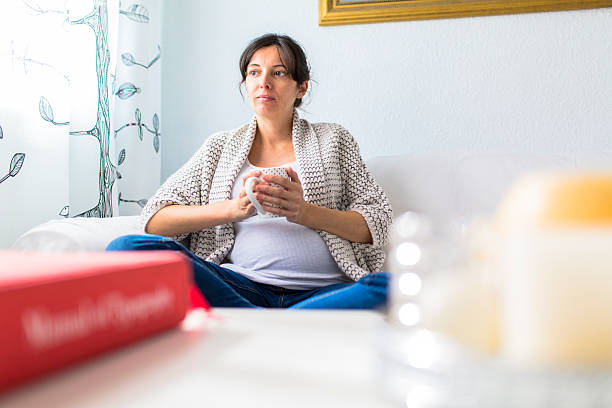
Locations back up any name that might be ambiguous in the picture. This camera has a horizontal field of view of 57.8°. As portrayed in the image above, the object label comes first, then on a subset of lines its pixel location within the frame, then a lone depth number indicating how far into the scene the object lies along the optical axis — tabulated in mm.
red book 263
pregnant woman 1392
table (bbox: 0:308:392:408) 278
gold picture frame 1796
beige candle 218
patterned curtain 1381
